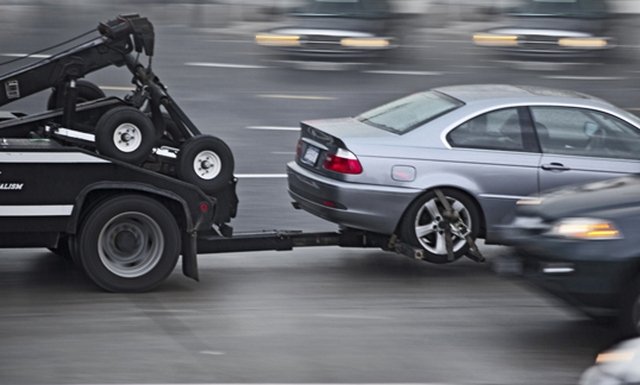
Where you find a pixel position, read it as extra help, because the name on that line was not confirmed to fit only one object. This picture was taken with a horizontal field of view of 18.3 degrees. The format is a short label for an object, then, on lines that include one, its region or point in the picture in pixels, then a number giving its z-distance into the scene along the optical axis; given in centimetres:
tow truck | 1487
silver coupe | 1646
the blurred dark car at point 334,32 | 3581
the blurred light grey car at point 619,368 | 844
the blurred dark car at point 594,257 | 1263
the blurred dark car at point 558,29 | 3723
